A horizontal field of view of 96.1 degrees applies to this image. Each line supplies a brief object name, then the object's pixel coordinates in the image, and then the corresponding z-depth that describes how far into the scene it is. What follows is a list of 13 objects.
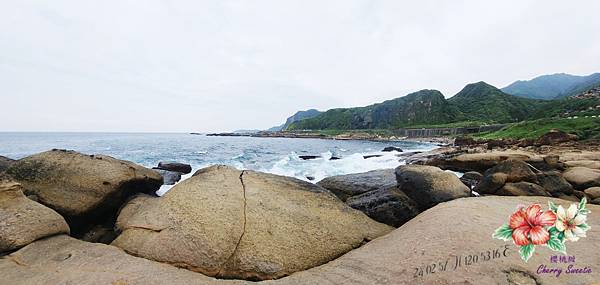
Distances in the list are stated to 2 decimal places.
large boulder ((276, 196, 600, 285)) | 3.24
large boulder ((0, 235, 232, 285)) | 3.88
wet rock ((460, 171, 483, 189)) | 14.08
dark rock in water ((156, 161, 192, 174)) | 20.31
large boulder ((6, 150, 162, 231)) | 6.71
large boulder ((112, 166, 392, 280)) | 4.73
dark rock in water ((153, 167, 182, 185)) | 15.25
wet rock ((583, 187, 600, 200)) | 9.56
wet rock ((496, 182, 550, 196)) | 9.35
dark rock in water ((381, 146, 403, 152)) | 44.77
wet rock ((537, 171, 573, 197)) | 10.18
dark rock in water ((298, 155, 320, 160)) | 36.75
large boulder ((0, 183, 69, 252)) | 4.68
